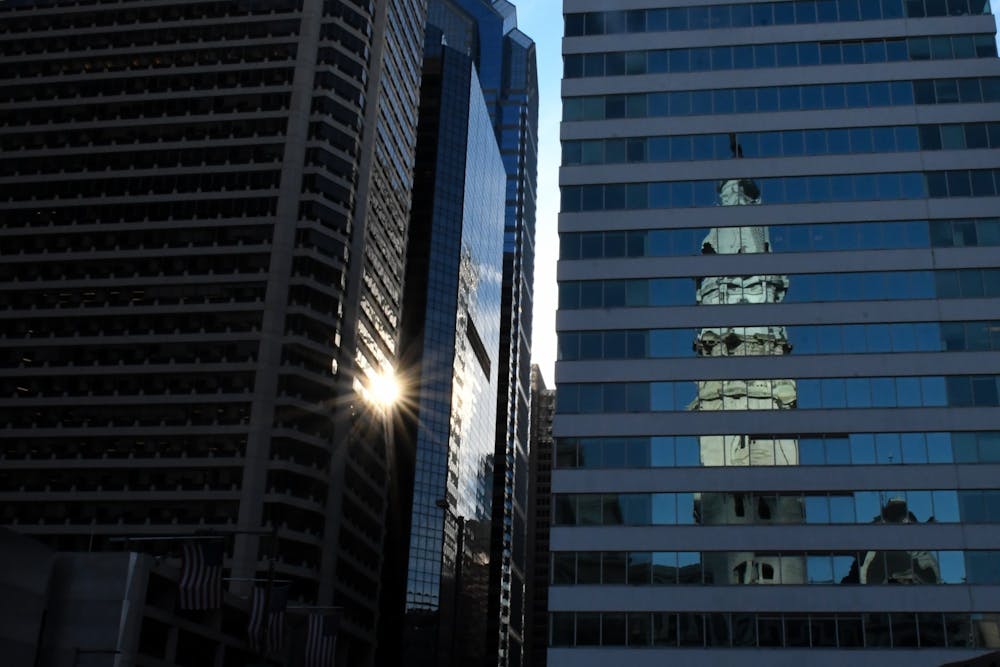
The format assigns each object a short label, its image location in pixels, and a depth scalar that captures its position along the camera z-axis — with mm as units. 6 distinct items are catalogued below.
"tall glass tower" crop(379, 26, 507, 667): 165125
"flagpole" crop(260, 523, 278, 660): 42322
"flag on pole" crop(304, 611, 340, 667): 57406
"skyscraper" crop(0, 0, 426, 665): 104562
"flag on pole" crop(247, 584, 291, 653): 56219
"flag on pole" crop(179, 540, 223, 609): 53969
